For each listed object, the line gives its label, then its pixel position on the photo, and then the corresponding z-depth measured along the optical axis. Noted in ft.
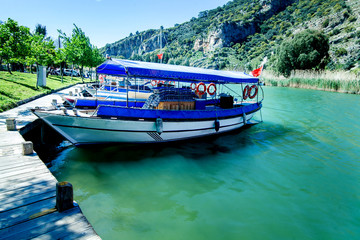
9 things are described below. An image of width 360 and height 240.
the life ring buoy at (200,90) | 36.25
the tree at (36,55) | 55.83
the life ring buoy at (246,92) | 43.36
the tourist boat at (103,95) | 38.65
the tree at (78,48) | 90.07
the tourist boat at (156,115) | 25.57
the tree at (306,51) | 132.77
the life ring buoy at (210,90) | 37.35
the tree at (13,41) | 47.24
